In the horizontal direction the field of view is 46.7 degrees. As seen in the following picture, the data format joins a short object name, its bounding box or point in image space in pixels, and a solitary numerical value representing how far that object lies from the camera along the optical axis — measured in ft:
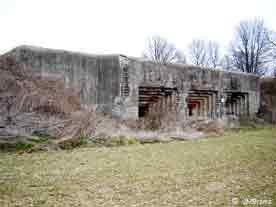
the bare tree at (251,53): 104.22
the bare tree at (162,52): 128.77
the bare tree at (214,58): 130.72
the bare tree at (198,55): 131.96
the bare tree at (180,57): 128.46
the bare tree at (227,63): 115.01
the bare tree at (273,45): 85.45
